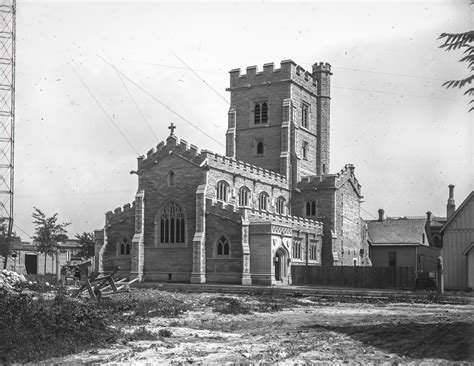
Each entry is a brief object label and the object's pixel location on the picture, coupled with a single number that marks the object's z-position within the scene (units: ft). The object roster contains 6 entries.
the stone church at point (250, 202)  149.18
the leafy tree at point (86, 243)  204.95
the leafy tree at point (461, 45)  45.98
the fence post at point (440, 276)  109.81
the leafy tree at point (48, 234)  185.78
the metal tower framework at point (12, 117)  183.21
